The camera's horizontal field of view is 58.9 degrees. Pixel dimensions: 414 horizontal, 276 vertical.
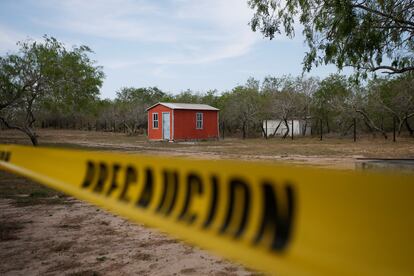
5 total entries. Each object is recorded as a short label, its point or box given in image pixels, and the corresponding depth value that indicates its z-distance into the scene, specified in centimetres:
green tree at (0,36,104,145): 1886
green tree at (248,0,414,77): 1052
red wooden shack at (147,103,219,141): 2908
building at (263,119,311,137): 3700
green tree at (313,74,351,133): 3278
